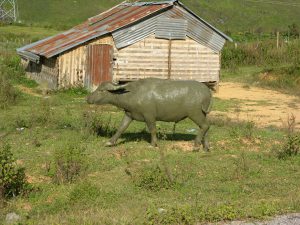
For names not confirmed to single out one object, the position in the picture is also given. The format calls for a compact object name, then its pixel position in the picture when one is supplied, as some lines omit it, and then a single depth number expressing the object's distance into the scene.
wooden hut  20.41
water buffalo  10.62
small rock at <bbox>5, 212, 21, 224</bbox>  6.48
